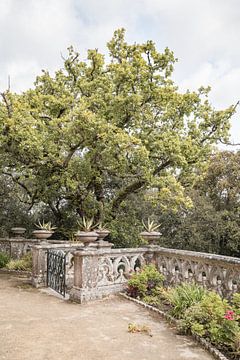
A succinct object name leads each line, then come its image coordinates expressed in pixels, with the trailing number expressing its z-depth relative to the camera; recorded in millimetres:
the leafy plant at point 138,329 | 5715
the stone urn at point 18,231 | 13516
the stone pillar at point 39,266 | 9703
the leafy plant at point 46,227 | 10909
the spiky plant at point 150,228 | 9320
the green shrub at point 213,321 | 4812
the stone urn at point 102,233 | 9820
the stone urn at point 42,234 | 10297
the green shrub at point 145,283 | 7973
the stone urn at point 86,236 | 8102
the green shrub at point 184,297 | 6223
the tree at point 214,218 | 18297
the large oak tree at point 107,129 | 12102
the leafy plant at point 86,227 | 8575
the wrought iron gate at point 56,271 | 8805
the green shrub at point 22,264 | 12055
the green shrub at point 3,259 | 12836
